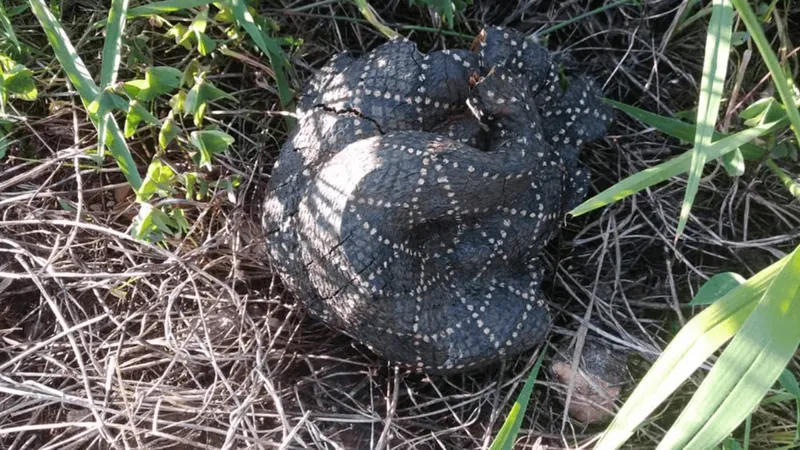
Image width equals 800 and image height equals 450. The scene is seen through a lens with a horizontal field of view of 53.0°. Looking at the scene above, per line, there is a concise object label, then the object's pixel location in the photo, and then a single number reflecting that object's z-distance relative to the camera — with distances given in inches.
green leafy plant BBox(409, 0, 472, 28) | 11.7
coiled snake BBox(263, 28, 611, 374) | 11.2
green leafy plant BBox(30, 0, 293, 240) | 10.8
